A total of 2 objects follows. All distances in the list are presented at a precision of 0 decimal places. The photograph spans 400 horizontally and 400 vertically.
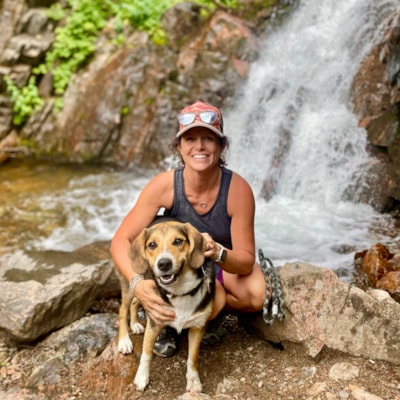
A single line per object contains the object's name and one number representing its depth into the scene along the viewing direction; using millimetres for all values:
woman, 2705
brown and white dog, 2225
